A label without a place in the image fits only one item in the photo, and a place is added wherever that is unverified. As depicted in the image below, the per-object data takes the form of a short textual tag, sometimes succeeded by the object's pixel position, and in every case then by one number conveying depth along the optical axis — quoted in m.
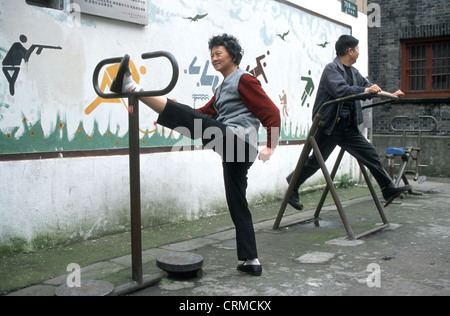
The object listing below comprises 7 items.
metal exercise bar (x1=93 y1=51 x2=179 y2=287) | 3.07
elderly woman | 3.44
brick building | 12.01
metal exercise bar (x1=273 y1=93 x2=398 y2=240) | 4.41
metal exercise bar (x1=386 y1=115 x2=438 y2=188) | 7.12
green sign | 8.77
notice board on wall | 4.39
